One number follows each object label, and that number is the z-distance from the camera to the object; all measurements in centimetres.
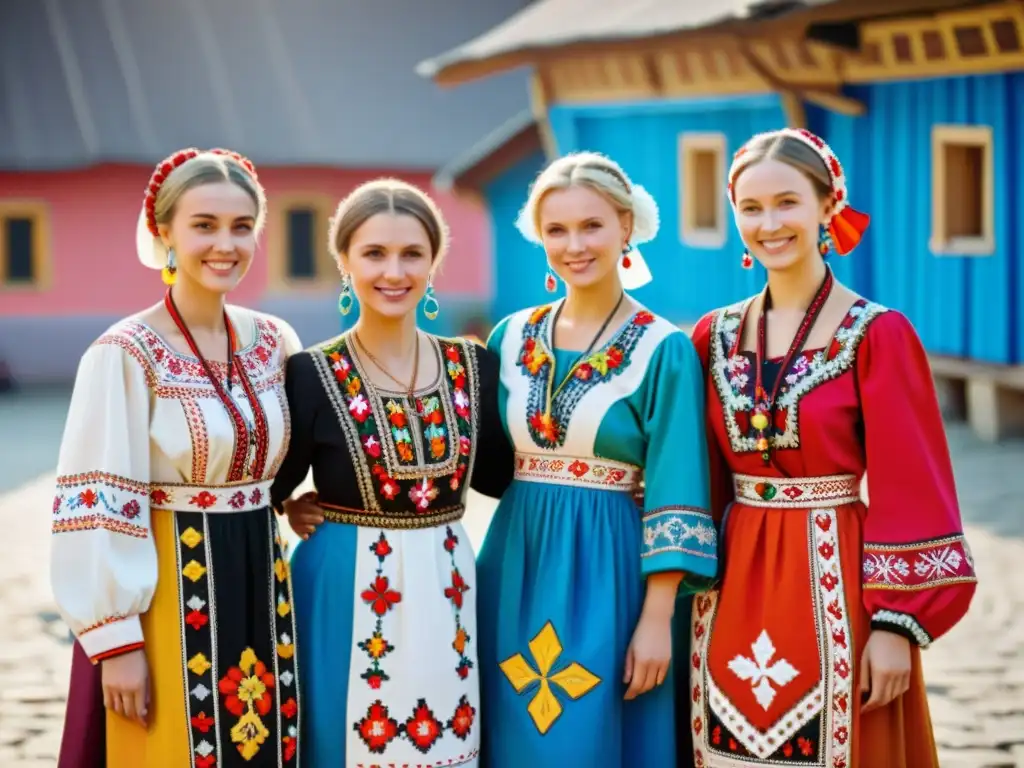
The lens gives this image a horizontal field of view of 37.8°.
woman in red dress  315
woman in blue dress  334
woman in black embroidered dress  333
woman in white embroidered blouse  309
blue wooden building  1024
